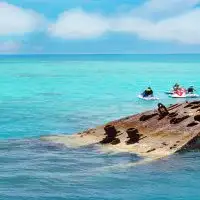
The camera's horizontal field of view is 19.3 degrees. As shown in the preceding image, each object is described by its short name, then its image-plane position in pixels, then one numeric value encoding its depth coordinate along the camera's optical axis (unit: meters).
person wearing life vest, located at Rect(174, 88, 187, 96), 111.04
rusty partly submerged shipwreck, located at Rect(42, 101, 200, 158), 39.81
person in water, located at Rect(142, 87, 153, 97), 108.56
